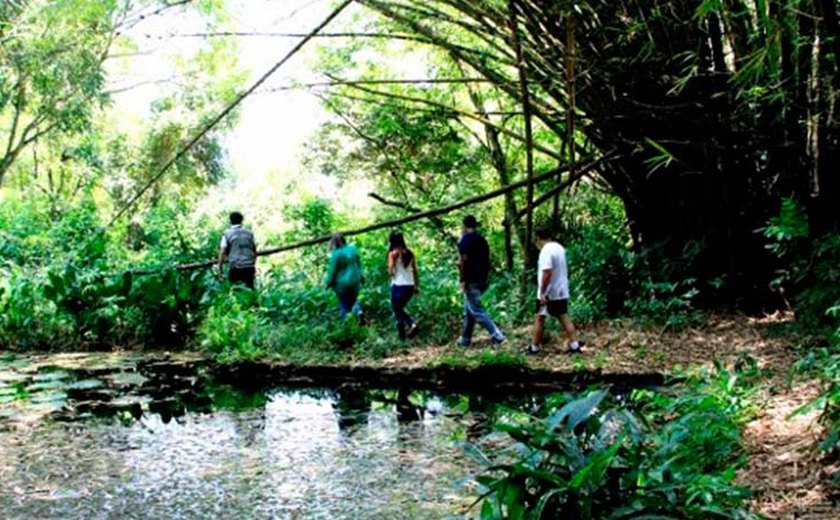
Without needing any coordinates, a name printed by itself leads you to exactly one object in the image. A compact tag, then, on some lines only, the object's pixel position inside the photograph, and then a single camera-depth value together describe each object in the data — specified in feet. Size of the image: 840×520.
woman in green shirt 31.86
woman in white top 29.96
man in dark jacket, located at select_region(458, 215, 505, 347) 27.86
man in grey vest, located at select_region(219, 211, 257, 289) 34.47
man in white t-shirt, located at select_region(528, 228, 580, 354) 25.90
